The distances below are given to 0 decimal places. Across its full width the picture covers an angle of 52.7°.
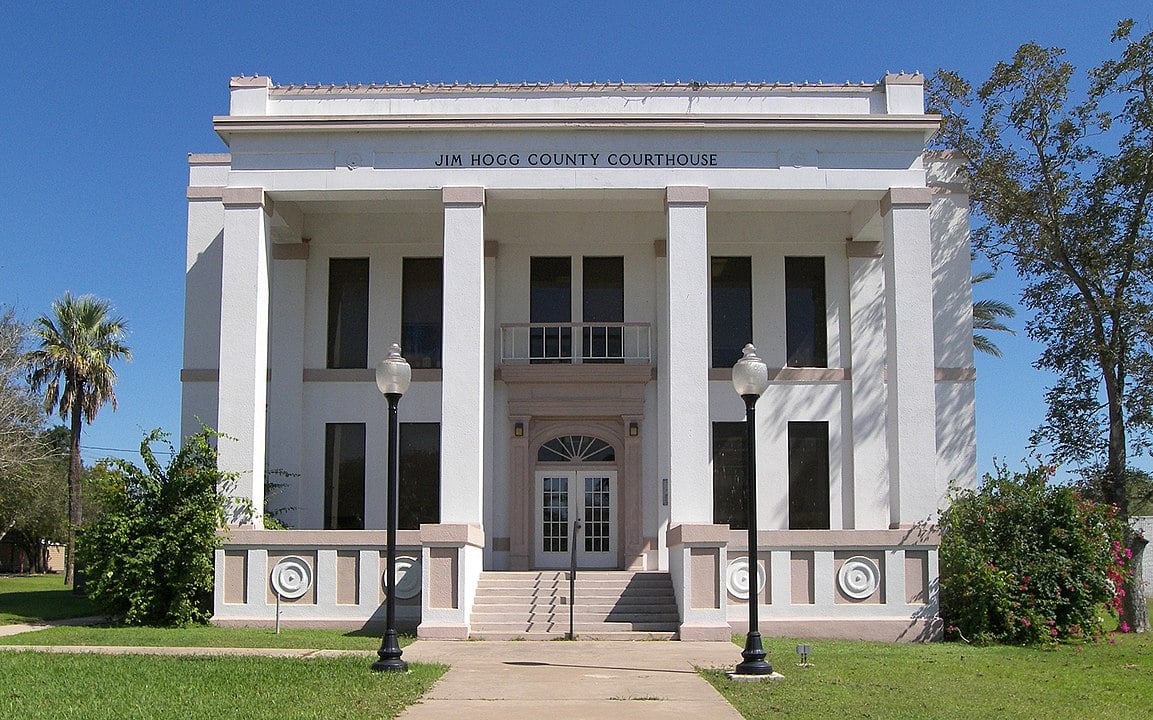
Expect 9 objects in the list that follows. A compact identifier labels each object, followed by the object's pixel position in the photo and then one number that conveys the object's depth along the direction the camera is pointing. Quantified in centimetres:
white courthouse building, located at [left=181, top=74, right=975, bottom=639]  1884
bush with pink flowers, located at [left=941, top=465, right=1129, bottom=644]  1798
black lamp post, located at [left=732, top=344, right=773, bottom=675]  1293
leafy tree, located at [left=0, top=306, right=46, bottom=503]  3278
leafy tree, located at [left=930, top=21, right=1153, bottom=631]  2205
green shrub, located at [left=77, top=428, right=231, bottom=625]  1869
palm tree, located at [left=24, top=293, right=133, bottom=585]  3975
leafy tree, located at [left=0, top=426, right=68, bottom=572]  3921
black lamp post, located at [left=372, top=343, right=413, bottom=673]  1297
